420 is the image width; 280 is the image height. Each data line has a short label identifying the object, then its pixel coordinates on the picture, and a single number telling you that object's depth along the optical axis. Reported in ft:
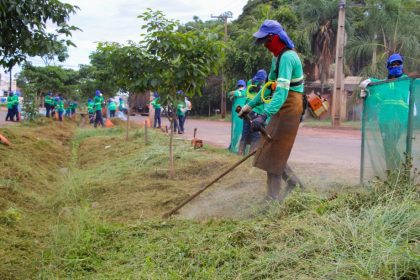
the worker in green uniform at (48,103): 83.41
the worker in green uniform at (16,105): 76.54
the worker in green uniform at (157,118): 62.48
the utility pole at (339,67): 70.38
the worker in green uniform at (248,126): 26.13
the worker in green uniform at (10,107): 76.64
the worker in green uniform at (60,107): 81.46
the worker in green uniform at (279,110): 15.19
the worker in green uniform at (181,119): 51.68
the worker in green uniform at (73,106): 103.23
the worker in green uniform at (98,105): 66.03
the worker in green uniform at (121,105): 104.80
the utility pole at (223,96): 112.63
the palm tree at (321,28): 90.02
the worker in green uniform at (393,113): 15.38
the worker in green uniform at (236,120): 30.80
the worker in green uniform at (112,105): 75.61
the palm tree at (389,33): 75.97
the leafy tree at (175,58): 21.86
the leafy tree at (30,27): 14.46
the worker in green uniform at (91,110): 75.15
